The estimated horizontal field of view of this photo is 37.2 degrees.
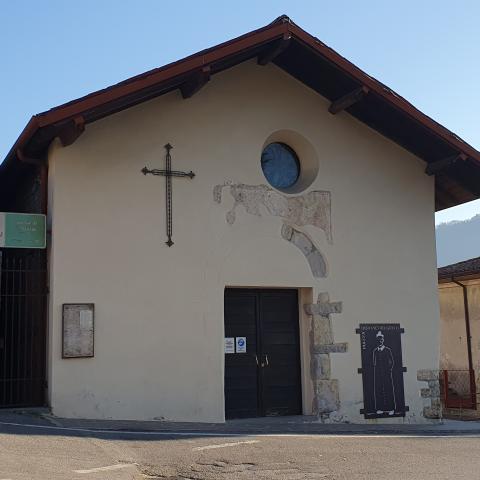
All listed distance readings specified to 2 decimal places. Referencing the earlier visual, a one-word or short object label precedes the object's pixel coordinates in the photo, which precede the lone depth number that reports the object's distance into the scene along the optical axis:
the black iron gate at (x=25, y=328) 9.55
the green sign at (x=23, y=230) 9.48
